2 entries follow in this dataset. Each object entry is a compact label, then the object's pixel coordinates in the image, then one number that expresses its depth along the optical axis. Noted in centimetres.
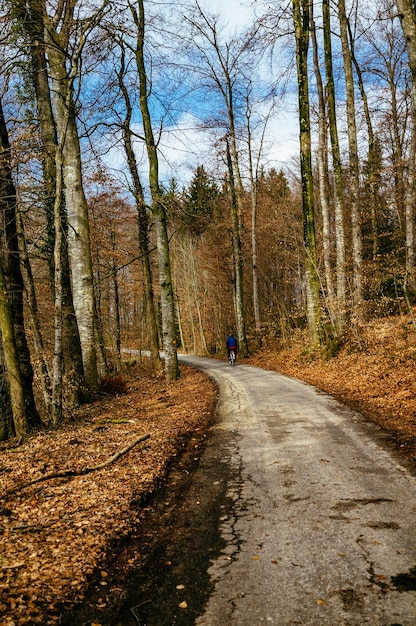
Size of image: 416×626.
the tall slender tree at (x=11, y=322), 723
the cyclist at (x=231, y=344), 2061
